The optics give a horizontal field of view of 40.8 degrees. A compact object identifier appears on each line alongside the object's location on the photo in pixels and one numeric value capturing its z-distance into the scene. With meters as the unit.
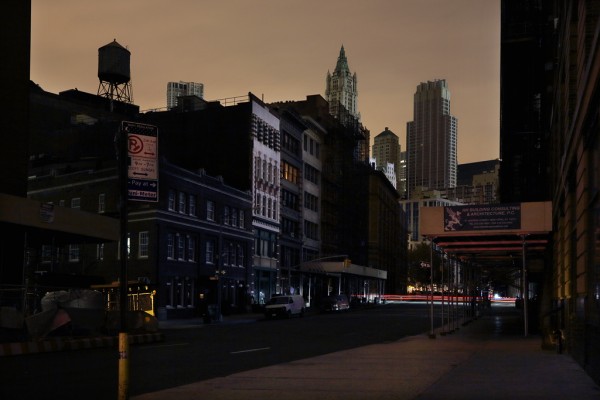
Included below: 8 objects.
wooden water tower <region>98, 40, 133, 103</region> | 83.94
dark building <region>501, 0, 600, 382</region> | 13.43
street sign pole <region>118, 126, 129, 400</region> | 9.36
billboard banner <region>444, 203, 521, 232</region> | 27.69
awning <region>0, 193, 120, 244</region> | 32.66
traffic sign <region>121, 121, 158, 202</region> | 9.52
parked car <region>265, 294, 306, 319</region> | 59.91
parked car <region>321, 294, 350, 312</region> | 75.94
